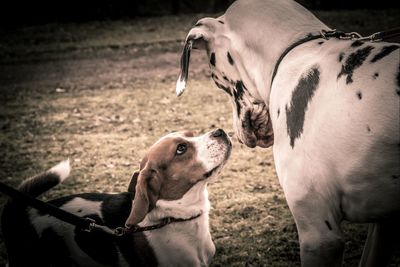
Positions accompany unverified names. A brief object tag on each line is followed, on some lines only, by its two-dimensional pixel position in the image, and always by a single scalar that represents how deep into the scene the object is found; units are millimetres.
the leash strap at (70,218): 2936
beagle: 3297
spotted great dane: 2189
